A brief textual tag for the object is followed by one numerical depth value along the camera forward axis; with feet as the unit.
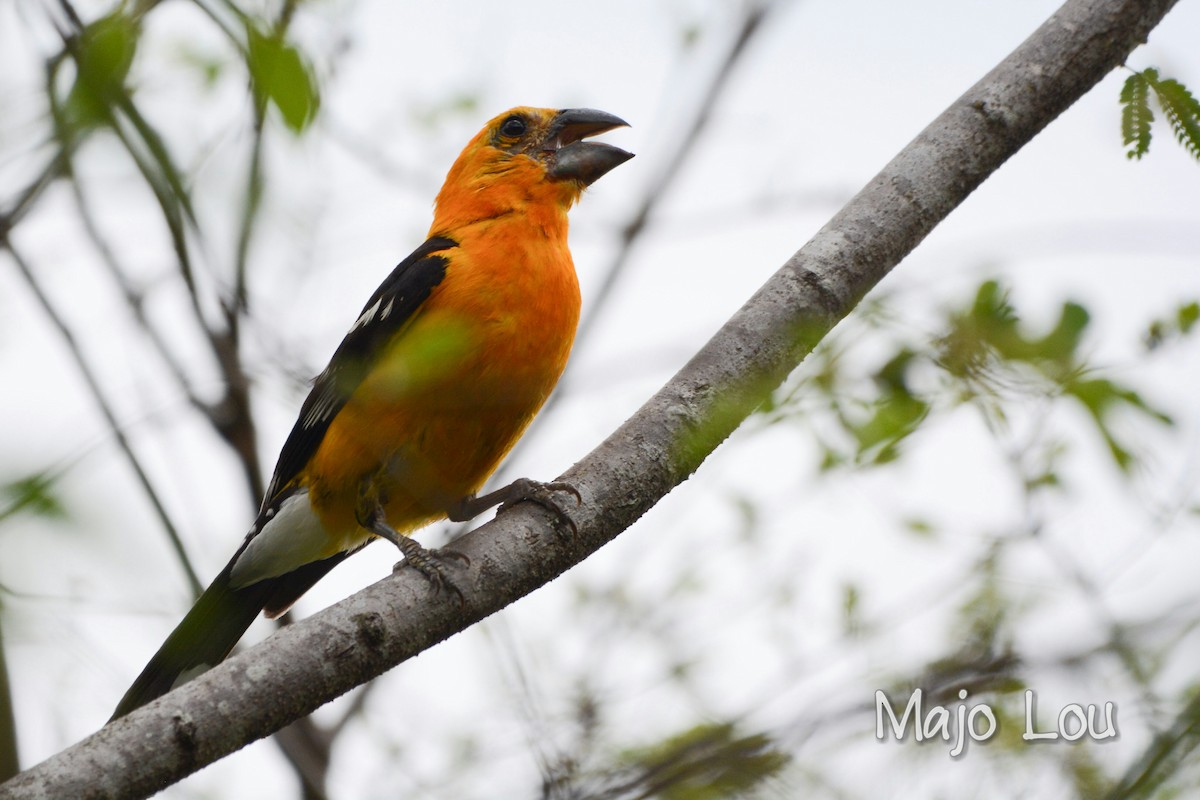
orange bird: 30.07
